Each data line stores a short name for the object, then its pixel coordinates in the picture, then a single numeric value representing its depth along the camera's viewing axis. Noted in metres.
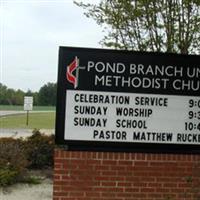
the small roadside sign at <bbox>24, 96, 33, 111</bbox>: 42.61
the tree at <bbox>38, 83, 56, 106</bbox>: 102.94
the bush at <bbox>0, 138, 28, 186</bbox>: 10.79
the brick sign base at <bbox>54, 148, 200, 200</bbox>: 8.03
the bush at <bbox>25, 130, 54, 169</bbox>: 12.93
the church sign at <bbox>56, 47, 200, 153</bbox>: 8.02
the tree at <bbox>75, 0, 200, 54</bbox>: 10.38
